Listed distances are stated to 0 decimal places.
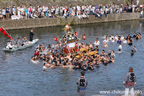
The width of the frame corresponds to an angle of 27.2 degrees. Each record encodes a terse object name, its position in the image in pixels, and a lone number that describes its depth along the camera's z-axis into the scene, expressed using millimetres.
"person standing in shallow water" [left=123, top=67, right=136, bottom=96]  21641
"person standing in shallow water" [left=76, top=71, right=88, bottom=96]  23641
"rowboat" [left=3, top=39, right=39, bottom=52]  39875
